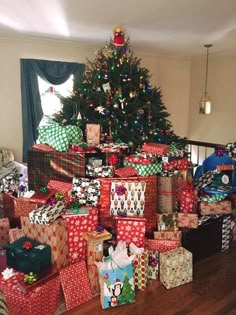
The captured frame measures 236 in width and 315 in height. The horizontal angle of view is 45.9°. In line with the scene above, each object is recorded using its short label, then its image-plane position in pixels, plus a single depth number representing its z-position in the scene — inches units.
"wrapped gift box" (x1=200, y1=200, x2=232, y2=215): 108.8
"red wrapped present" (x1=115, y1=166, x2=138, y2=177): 99.6
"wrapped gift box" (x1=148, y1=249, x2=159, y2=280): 92.3
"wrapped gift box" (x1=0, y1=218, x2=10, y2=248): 102.4
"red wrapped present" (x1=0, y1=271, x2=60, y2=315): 71.1
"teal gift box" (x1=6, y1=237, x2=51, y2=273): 76.3
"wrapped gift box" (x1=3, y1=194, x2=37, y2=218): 94.0
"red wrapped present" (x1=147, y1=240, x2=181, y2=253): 95.5
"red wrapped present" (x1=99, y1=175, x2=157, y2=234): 97.2
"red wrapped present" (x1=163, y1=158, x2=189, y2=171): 106.6
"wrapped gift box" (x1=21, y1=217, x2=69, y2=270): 81.4
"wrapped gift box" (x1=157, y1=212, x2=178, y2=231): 101.2
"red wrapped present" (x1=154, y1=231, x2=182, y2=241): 98.0
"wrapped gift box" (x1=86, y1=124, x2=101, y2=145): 112.6
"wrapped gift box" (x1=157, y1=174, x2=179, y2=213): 102.8
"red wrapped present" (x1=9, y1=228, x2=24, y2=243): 89.5
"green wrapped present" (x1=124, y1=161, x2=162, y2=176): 100.6
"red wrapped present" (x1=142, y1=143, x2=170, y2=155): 106.2
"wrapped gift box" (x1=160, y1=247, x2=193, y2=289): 88.2
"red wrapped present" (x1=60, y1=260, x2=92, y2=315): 80.4
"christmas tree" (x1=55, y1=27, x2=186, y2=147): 118.8
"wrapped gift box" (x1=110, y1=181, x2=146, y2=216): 95.9
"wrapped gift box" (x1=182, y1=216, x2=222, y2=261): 102.1
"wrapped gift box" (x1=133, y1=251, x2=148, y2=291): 86.7
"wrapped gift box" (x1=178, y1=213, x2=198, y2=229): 103.2
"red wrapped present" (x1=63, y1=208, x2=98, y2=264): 84.8
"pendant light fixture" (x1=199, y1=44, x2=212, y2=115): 191.3
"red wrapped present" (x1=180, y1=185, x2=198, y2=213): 106.8
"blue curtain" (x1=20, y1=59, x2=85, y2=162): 166.1
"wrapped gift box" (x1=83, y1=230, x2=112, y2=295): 84.6
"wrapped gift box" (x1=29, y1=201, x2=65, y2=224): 80.8
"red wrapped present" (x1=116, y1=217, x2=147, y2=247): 91.1
